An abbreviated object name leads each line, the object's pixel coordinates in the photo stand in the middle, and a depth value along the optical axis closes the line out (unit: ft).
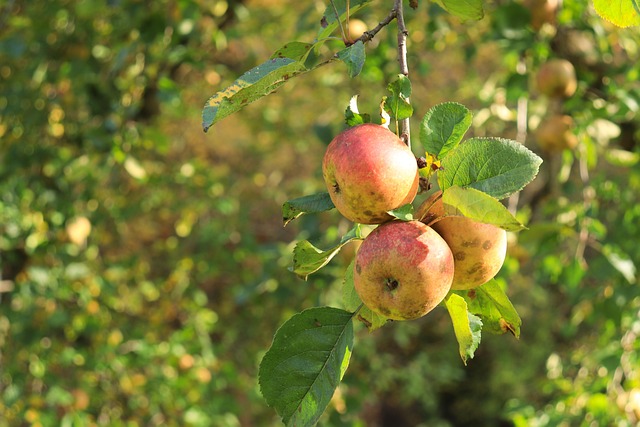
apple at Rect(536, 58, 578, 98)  7.88
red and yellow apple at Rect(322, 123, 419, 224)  3.92
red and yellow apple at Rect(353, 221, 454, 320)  3.88
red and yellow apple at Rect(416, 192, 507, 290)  3.99
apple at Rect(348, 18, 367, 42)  8.40
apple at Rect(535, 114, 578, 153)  8.41
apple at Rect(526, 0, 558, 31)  7.87
